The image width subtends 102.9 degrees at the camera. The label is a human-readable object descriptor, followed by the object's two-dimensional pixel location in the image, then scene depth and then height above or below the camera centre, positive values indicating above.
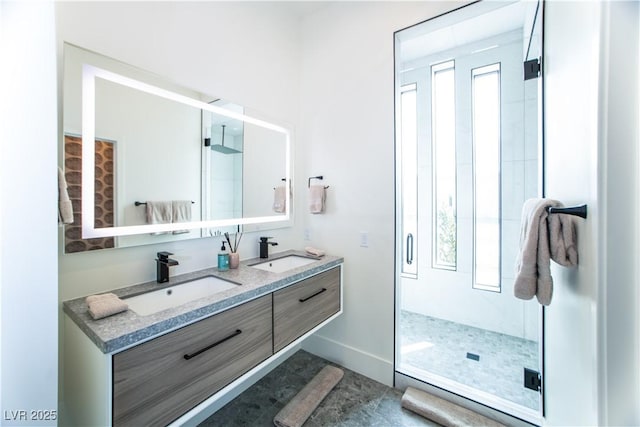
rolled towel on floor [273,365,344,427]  1.56 -1.26
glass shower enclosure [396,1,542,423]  2.26 +0.19
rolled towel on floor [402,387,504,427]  1.53 -1.25
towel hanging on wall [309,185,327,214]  2.24 +0.13
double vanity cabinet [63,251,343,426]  0.88 -0.57
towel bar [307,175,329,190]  2.29 +0.31
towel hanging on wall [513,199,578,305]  0.84 -0.12
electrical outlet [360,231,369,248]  2.06 -0.21
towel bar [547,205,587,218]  0.70 +0.01
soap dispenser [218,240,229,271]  1.68 -0.32
